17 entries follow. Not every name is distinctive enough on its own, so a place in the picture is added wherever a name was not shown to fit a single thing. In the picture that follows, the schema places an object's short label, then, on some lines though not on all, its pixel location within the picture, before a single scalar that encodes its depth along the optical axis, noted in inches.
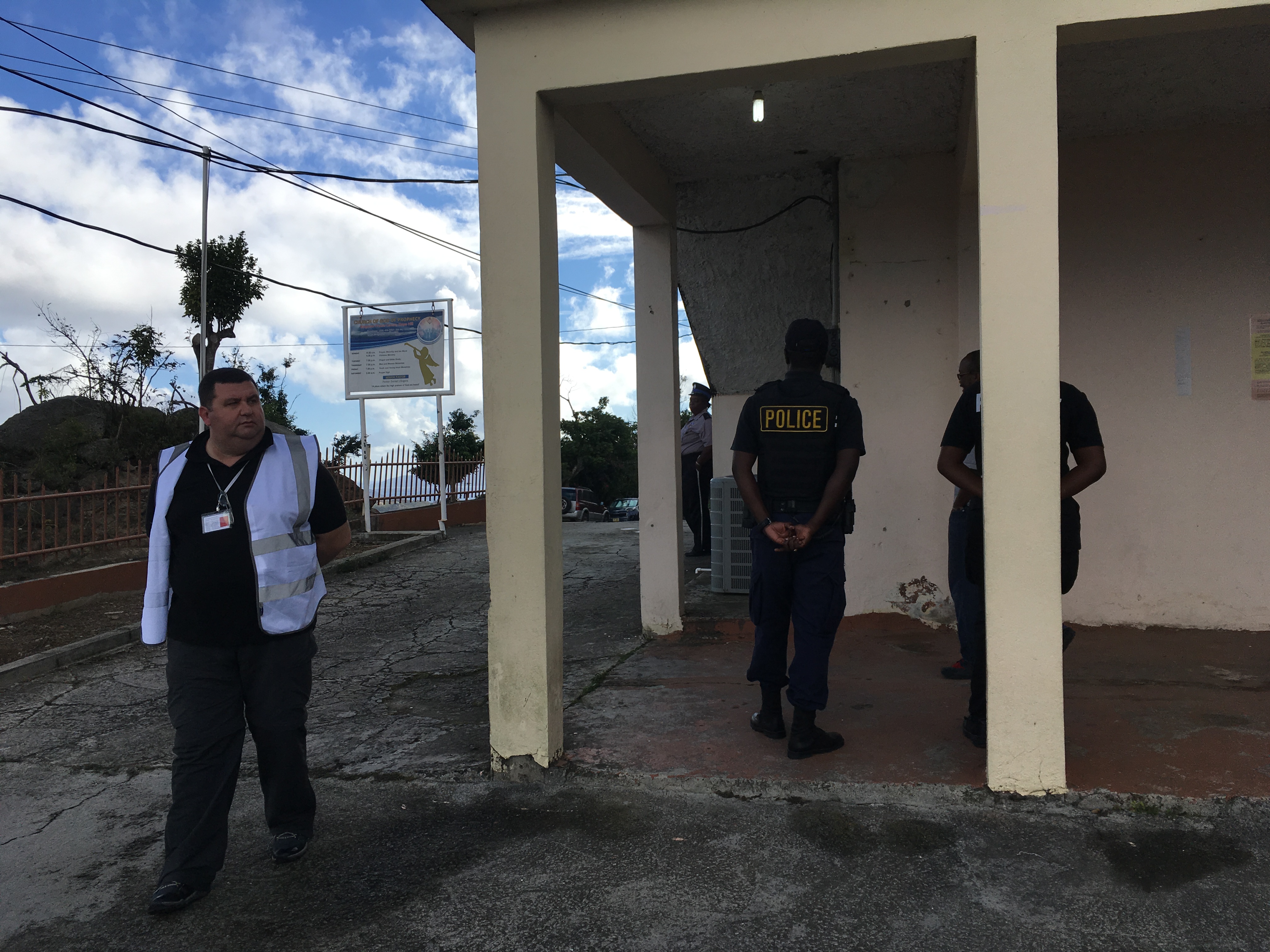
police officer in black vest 148.9
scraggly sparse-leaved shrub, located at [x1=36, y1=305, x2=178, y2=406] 713.6
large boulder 663.8
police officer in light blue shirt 359.3
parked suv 1208.2
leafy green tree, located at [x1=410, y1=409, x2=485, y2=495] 1427.2
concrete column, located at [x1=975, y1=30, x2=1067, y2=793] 131.6
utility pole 618.2
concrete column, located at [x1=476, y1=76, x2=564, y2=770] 149.6
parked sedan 1214.9
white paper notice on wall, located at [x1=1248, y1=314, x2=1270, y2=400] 219.5
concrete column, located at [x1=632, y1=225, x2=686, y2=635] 250.5
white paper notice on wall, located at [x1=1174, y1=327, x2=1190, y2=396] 223.5
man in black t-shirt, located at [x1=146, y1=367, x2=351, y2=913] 115.8
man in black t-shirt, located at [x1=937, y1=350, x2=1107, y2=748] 141.9
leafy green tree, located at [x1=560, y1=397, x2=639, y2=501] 1657.2
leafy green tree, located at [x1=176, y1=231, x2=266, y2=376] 834.2
